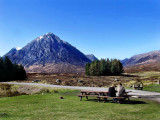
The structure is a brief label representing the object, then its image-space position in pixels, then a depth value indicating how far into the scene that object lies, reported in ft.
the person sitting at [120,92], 54.34
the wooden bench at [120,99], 52.91
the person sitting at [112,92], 56.58
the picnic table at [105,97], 52.91
